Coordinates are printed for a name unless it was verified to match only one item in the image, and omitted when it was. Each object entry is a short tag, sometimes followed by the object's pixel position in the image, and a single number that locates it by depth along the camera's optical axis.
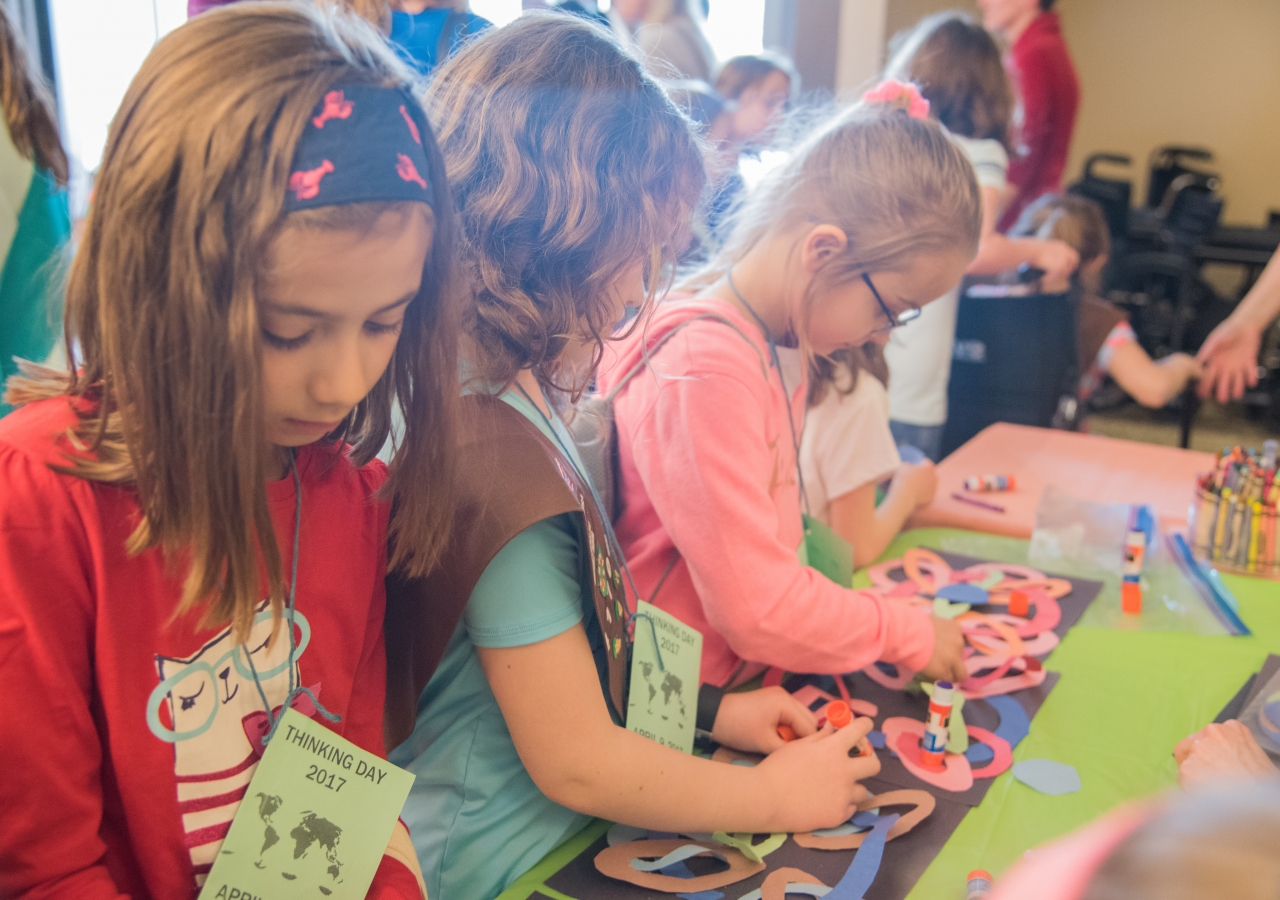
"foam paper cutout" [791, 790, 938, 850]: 0.86
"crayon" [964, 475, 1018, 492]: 1.82
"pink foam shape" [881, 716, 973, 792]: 0.95
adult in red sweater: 3.11
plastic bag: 1.32
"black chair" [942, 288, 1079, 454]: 2.69
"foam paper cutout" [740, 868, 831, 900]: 0.79
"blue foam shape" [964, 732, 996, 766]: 0.99
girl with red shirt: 0.56
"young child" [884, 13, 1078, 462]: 2.39
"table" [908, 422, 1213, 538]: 1.69
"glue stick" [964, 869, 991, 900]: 0.77
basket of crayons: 1.47
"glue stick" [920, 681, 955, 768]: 0.97
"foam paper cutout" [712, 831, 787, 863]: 0.84
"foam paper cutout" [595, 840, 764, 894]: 0.80
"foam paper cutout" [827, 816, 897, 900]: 0.79
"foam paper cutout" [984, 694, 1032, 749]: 1.03
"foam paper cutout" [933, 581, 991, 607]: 1.34
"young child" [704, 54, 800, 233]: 3.01
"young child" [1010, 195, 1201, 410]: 2.72
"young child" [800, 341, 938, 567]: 1.52
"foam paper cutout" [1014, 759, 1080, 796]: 0.94
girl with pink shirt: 1.02
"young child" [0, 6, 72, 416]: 1.38
